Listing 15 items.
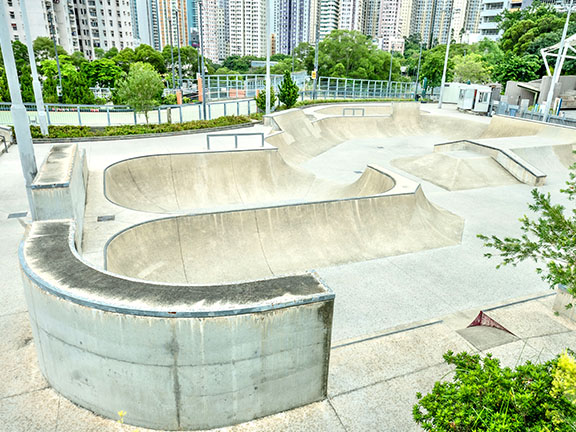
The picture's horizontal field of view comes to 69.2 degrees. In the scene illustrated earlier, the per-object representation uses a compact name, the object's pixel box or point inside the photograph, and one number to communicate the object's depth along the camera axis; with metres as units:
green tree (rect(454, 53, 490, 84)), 57.00
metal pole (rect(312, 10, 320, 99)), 38.75
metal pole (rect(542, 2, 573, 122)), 28.19
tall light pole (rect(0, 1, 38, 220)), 8.12
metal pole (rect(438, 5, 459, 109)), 37.17
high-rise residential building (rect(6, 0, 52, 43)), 78.19
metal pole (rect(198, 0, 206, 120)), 25.63
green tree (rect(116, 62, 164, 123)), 23.16
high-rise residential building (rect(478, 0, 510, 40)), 113.01
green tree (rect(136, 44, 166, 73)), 68.54
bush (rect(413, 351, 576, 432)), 3.91
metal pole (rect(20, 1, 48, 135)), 17.75
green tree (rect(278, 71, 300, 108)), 30.50
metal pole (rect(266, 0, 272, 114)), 24.30
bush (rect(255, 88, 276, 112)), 28.89
